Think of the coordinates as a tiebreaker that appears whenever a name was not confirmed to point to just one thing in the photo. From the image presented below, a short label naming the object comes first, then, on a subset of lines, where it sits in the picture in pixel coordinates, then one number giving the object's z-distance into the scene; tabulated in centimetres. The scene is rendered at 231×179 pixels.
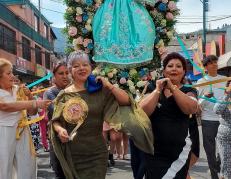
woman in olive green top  371
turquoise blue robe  614
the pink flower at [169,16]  643
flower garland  638
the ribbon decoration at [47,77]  516
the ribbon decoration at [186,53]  490
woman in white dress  487
